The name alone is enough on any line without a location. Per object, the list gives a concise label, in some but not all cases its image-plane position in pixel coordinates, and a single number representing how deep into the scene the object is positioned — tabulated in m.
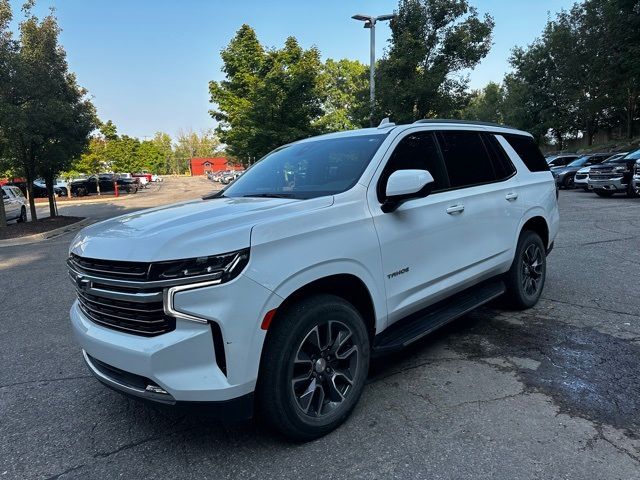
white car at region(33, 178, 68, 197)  41.45
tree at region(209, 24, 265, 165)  25.55
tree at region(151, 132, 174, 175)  105.36
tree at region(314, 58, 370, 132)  42.52
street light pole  15.94
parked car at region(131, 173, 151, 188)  55.09
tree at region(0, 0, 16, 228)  13.68
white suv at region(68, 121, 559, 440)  2.30
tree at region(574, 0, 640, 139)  28.84
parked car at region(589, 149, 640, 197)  16.61
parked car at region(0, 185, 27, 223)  17.64
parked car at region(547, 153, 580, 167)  25.61
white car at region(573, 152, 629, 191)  20.89
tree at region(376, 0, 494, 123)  18.94
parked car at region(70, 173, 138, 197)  40.84
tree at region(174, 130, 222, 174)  130.50
